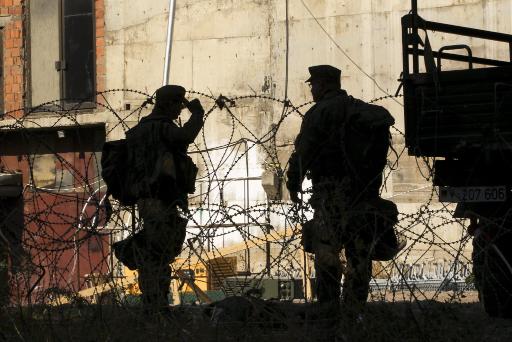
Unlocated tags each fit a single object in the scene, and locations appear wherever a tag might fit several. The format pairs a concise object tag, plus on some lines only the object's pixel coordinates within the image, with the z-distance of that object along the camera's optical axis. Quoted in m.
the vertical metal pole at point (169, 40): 45.06
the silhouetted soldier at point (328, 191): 17.05
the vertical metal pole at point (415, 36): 20.30
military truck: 19.34
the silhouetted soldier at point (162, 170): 18.78
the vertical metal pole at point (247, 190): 42.49
